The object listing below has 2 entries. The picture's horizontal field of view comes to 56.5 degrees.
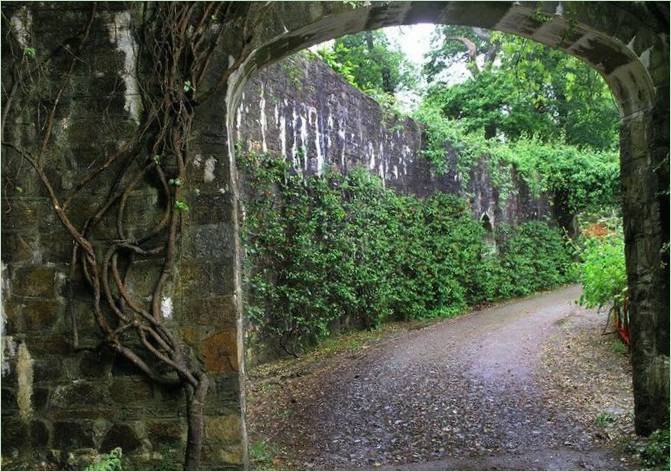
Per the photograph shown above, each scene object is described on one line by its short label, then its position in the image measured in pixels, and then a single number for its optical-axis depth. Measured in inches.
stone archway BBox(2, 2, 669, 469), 139.3
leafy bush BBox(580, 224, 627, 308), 280.4
